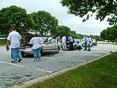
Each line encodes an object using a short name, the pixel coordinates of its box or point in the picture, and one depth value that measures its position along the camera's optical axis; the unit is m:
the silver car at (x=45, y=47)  8.95
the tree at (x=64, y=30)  88.12
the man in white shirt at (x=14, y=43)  6.70
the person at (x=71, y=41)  15.79
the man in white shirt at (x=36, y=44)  7.58
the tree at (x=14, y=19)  35.88
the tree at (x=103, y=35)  86.44
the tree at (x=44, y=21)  47.11
